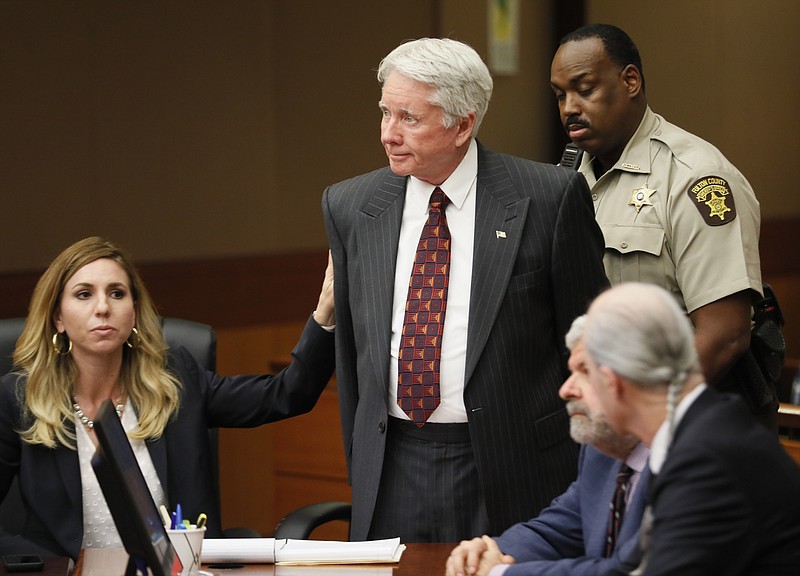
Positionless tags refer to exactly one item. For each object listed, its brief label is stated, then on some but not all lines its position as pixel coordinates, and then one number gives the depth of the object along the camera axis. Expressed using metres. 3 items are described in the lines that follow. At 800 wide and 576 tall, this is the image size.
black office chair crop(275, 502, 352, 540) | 5.94
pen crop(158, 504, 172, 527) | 4.86
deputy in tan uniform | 5.87
